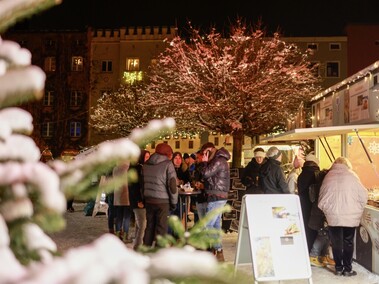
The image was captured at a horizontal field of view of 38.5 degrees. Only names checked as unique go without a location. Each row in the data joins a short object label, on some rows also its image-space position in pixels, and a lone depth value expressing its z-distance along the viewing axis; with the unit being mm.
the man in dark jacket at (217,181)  9234
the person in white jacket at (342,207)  8086
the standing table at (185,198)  10206
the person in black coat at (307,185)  9070
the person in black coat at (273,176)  9578
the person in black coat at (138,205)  9845
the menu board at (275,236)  7044
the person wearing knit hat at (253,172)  11145
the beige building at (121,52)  49344
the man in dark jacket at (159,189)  8891
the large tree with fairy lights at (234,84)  29469
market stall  8461
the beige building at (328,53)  47938
